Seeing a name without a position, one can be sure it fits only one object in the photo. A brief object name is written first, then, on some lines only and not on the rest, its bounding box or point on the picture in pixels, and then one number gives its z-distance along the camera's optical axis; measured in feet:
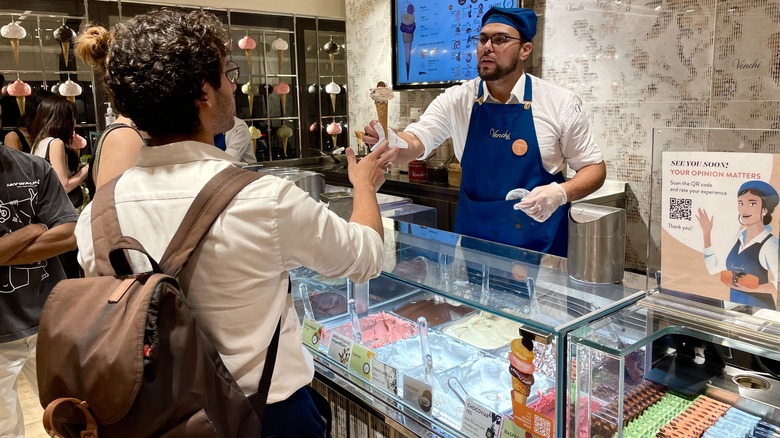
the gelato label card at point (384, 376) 5.31
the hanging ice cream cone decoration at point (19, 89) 14.32
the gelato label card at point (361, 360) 5.54
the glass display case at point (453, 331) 4.21
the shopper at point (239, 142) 15.73
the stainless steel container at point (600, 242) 4.87
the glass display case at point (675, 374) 3.67
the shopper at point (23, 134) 13.33
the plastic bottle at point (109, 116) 16.21
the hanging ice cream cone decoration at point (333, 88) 18.61
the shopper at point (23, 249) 7.14
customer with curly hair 3.58
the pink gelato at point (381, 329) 6.05
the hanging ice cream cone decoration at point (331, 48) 18.60
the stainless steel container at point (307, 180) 8.11
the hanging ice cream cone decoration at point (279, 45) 18.03
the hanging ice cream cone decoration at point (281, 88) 18.30
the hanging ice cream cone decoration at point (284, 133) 18.76
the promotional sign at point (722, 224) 3.30
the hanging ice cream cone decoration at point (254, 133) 17.93
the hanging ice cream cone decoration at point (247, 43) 16.92
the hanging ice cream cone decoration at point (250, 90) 17.70
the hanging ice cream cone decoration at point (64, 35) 14.96
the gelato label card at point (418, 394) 4.98
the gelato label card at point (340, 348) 5.86
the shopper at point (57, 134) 12.59
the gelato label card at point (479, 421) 4.33
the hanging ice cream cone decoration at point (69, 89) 15.14
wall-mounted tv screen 14.08
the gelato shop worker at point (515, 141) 8.40
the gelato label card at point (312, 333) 6.37
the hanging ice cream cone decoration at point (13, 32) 14.28
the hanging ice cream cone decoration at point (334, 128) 18.88
